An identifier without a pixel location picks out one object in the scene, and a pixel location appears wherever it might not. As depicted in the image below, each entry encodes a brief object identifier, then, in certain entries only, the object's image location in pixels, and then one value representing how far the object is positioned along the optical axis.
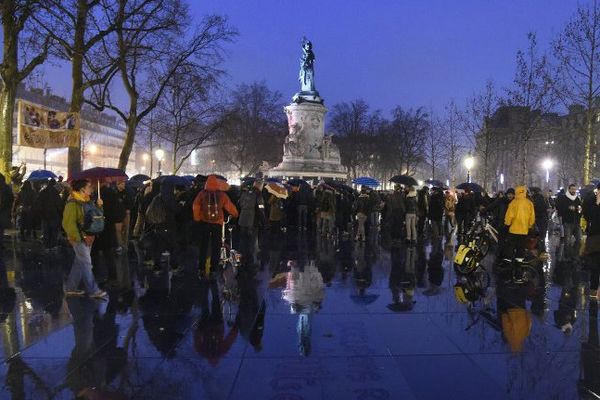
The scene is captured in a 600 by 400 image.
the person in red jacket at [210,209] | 10.42
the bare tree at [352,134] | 70.19
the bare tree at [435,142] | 58.57
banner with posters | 17.92
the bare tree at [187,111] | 30.47
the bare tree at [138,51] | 23.23
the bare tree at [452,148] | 51.22
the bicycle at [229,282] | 8.03
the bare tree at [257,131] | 65.31
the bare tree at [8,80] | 18.05
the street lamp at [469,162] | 34.70
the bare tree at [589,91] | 26.92
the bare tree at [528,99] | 31.92
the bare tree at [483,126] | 37.67
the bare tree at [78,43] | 20.95
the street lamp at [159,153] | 36.44
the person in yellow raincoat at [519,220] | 10.64
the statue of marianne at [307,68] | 51.28
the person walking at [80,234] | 8.55
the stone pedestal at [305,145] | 50.12
